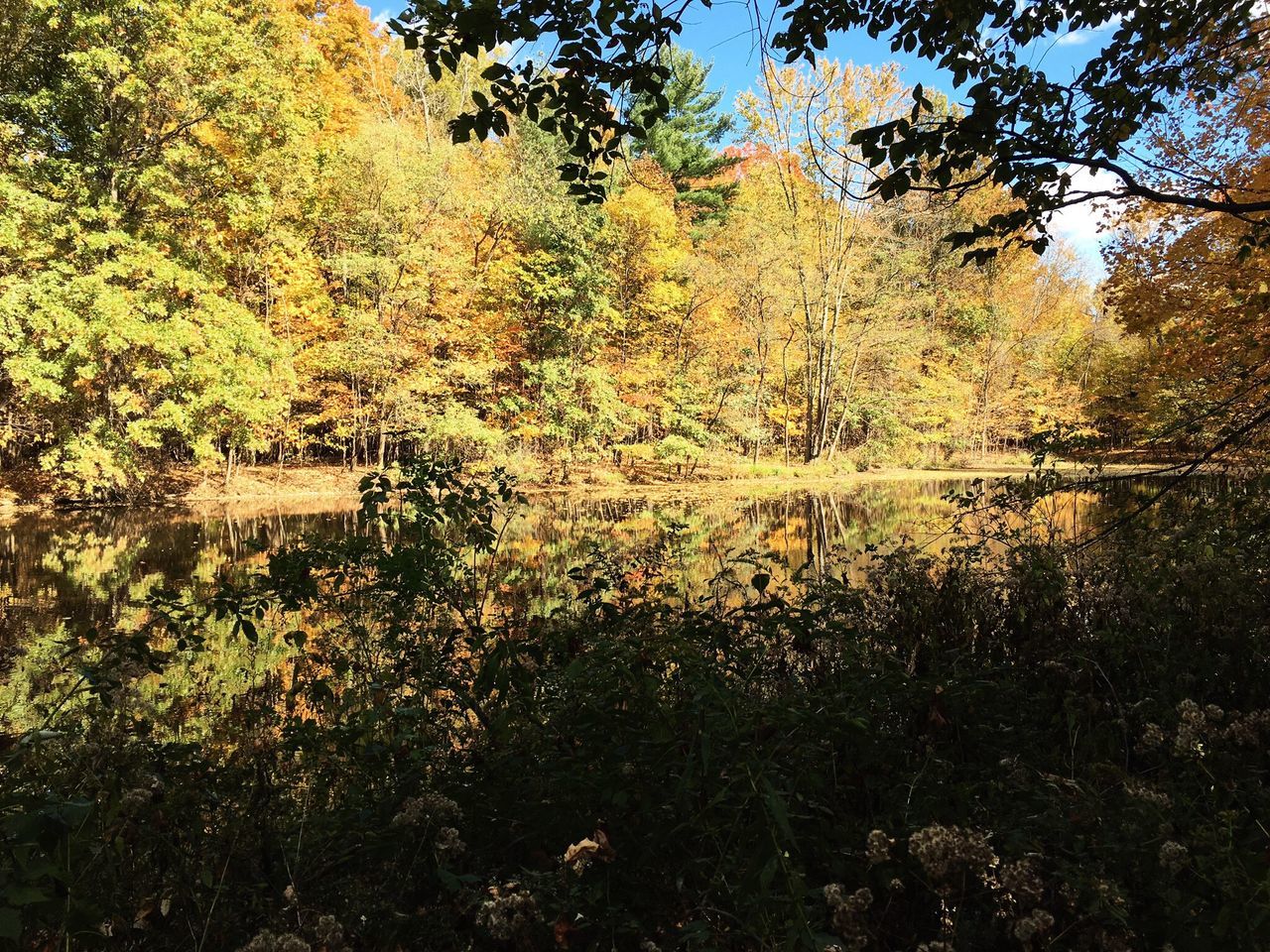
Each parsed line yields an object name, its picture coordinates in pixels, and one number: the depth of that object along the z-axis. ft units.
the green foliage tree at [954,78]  8.34
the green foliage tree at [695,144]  107.14
